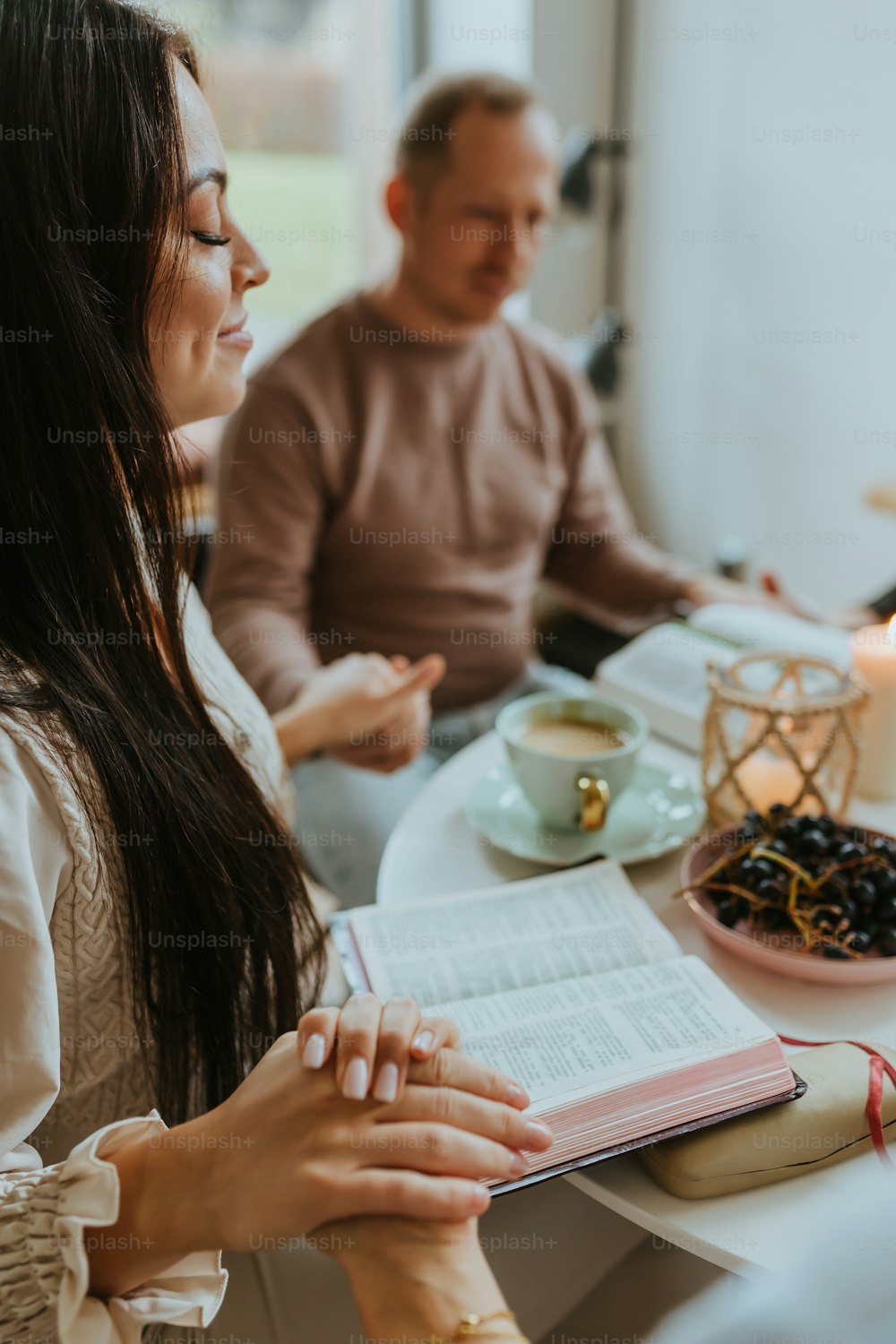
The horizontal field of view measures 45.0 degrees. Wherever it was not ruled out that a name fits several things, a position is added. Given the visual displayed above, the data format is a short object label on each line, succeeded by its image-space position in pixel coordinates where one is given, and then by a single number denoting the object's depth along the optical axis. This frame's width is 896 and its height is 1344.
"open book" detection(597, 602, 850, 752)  1.29
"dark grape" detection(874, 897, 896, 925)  0.85
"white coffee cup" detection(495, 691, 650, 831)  1.00
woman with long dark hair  0.65
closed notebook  0.67
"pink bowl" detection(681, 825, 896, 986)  0.83
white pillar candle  1.11
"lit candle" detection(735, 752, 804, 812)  1.06
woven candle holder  0.99
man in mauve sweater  1.70
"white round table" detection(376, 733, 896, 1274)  0.65
